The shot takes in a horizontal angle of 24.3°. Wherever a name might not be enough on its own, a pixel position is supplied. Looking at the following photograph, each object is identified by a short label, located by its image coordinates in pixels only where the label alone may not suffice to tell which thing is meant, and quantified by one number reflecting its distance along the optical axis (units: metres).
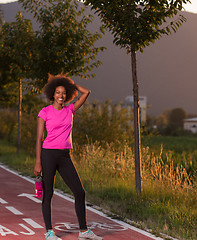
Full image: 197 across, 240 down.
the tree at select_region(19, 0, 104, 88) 17.36
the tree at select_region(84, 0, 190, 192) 9.19
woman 5.88
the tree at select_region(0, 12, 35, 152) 19.27
